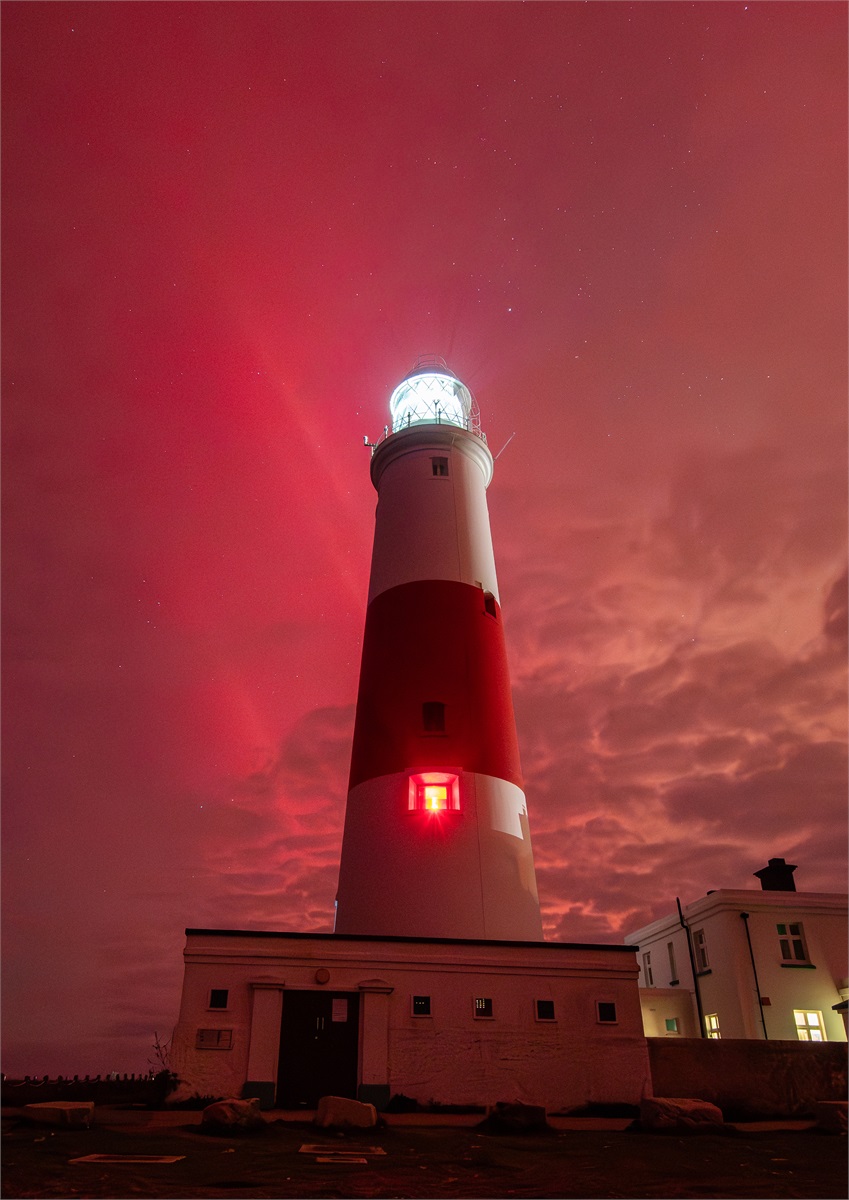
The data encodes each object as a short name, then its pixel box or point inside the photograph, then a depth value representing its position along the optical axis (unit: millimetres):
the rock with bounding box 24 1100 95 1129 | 13338
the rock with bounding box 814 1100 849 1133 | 15930
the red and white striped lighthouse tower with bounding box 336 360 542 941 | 19391
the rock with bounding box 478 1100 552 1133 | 14719
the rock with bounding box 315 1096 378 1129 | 14156
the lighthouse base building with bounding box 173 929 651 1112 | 16125
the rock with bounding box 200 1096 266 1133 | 13578
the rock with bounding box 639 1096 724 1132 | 15055
